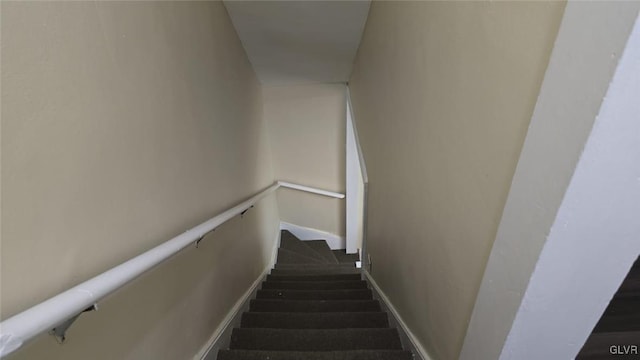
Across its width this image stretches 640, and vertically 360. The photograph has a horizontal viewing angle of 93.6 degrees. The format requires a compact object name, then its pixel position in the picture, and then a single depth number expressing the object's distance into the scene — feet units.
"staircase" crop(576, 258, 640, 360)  3.02
